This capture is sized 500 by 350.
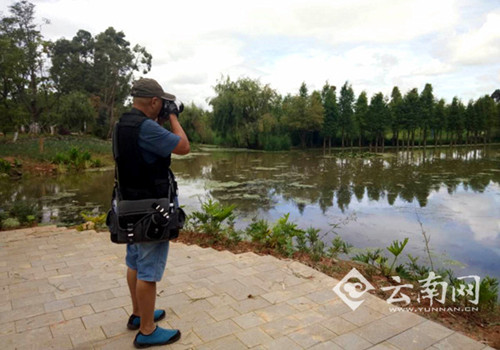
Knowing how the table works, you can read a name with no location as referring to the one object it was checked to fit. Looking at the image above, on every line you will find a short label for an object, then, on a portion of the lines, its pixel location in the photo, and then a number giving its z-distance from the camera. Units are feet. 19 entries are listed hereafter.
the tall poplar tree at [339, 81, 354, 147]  118.52
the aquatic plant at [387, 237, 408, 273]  11.47
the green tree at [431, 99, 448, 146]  127.13
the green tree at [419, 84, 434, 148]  121.29
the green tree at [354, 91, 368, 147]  119.65
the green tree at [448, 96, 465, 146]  129.49
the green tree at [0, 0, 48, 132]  76.13
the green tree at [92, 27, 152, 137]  107.34
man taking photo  6.39
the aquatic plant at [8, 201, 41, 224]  20.03
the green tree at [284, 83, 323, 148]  108.68
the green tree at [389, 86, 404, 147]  120.67
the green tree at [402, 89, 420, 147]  119.03
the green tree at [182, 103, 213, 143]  104.78
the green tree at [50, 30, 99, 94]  103.96
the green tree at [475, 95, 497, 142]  133.49
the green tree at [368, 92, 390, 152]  117.08
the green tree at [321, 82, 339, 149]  115.85
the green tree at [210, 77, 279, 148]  95.14
